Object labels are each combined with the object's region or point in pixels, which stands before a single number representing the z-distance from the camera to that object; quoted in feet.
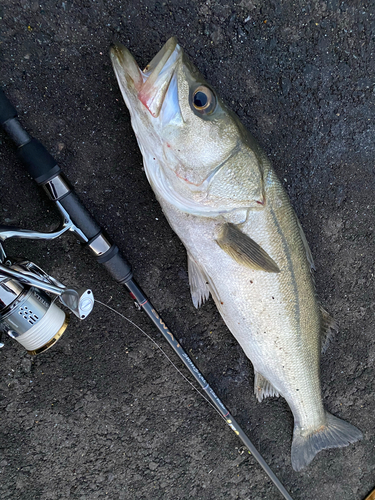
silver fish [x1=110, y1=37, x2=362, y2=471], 1.22
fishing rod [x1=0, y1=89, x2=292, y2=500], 1.20
